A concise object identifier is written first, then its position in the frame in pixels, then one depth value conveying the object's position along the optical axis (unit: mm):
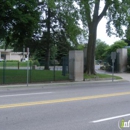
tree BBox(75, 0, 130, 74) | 23188
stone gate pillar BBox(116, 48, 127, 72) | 38344
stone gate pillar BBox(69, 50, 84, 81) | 23859
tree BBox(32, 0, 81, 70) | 37481
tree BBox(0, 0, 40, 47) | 22484
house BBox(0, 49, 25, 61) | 87731
